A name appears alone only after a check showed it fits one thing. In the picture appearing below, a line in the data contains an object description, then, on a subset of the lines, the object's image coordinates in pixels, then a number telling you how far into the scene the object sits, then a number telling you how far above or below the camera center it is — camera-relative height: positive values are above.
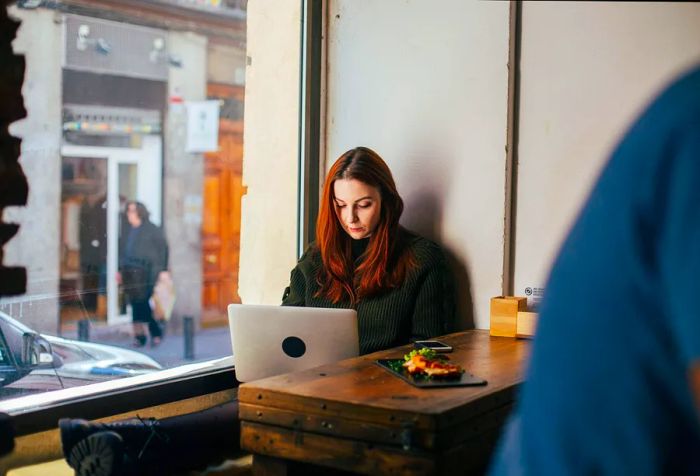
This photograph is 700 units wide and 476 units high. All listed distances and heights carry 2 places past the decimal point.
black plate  2.16 -0.43
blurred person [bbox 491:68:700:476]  0.67 -0.08
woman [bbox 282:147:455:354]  3.21 -0.22
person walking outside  5.05 -0.41
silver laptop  2.67 -0.40
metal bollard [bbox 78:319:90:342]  3.36 -0.50
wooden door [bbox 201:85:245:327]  7.93 -0.30
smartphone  2.70 -0.43
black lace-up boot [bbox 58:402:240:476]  2.36 -0.68
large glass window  2.92 +0.09
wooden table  1.91 -0.49
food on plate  2.25 -0.41
